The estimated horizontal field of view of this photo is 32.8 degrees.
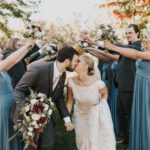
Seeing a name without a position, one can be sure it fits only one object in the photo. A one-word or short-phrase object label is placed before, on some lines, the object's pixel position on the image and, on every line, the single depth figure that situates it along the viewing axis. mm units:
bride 3671
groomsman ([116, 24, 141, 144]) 4305
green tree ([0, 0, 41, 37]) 11225
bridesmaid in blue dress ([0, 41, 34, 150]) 3427
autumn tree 9926
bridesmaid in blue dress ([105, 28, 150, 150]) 3598
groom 3251
